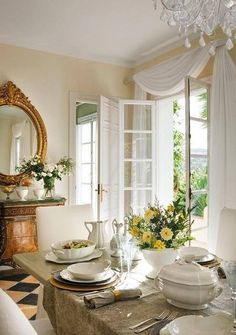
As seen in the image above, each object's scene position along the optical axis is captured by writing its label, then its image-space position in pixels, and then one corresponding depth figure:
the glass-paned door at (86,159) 5.98
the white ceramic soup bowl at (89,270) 1.41
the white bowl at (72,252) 1.75
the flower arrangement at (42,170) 3.88
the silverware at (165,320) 1.03
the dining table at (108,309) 1.10
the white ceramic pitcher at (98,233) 1.99
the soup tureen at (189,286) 1.19
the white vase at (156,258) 1.54
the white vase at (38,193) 3.88
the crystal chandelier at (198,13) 2.01
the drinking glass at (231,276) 1.11
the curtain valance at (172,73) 3.42
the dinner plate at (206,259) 1.70
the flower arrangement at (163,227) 1.52
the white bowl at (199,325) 0.98
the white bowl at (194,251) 1.79
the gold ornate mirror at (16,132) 3.90
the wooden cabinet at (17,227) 3.58
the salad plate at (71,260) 1.74
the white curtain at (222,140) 3.10
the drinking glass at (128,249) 1.48
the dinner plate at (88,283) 1.39
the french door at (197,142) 3.24
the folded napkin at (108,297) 1.19
